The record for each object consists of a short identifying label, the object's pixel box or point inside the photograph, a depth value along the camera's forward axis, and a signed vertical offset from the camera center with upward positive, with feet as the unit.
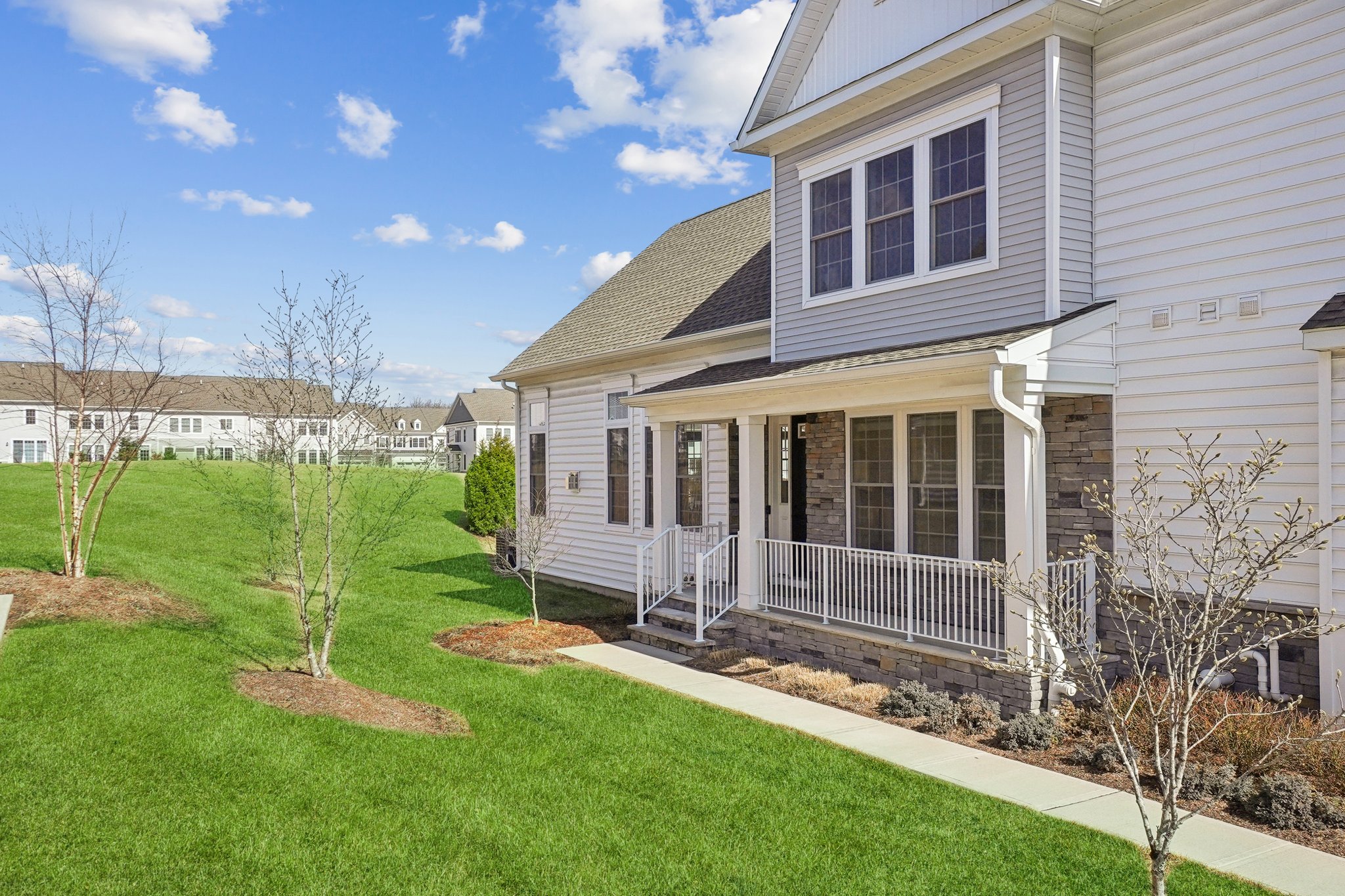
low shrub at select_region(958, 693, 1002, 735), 23.30 -7.29
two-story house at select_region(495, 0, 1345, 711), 21.61 +4.26
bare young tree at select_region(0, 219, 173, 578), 33.86 +2.18
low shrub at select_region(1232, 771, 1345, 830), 16.63 -7.07
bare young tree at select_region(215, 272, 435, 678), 27.14 +1.25
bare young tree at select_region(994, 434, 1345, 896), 11.48 -3.12
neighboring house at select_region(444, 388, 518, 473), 217.97 +9.22
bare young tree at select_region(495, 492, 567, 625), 45.75 -5.04
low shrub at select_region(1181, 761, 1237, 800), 17.83 -7.00
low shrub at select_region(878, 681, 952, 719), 24.25 -7.24
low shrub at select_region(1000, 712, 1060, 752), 21.81 -7.27
